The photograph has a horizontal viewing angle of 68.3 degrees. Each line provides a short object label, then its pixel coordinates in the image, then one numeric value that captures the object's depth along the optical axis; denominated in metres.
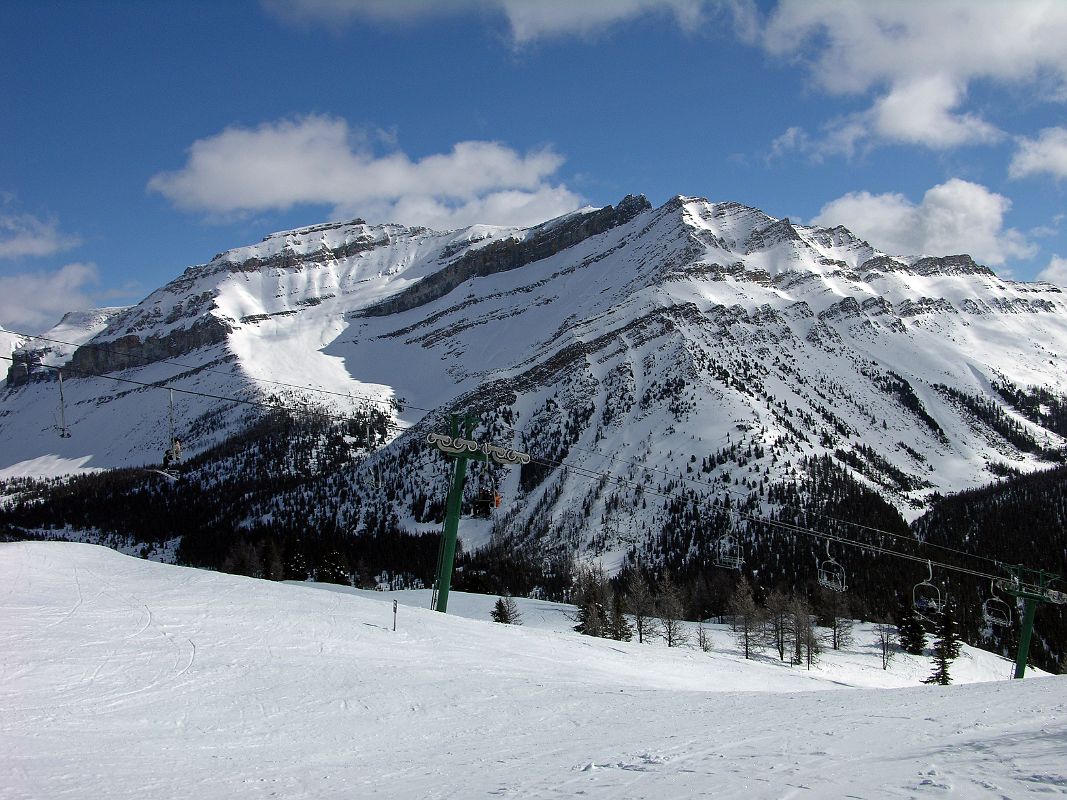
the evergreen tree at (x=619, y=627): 59.50
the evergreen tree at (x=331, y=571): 92.44
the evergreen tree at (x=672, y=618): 62.69
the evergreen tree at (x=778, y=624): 65.44
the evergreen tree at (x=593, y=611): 59.38
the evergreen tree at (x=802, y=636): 61.98
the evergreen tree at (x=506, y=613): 59.16
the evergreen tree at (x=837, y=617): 73.81
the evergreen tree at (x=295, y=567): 97.36
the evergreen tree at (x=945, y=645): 52.38
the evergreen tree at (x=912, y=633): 72.44
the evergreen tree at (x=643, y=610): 65.38
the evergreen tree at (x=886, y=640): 66.75
